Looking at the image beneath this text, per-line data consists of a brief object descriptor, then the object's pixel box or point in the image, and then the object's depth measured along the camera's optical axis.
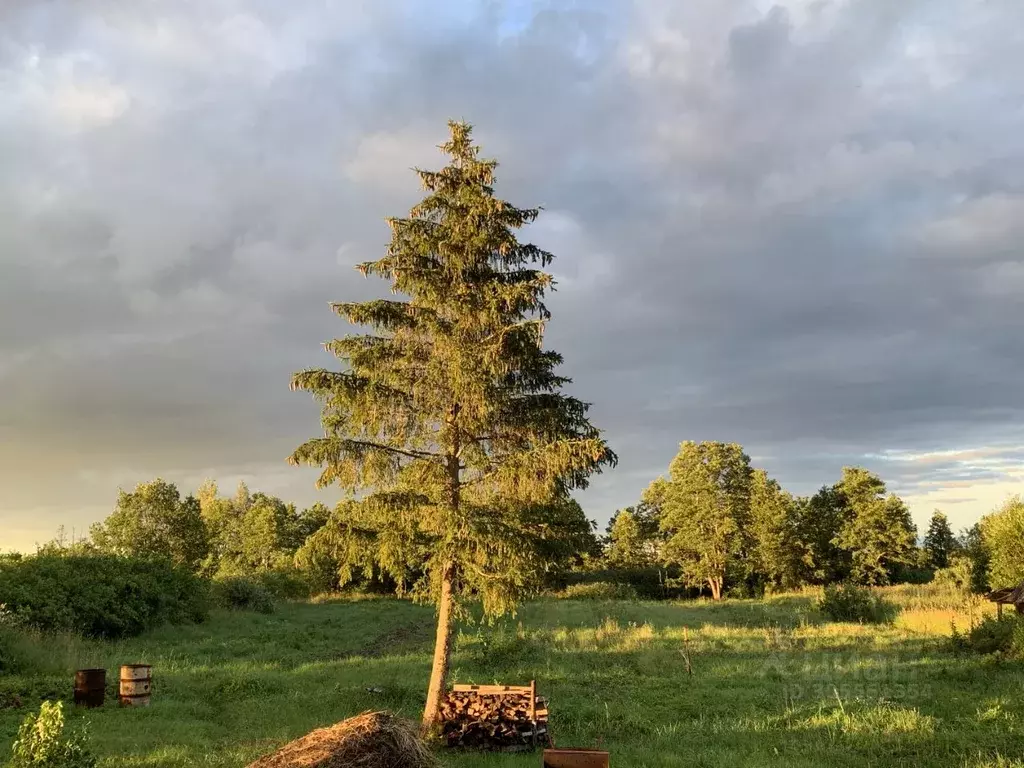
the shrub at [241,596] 39.53
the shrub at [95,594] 25.64
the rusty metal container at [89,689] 14.85
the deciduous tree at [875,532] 61.31
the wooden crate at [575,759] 6.67
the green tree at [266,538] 62.98
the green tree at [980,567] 40.19
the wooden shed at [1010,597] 21.55
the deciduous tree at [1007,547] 34.12
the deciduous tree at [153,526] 54.22
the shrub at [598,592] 51.41
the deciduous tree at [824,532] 63.91
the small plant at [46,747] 7.13
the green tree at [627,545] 70.19
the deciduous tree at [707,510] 58.81
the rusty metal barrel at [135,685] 15.16
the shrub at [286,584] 47.76
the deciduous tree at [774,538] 57.91
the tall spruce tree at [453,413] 12.22
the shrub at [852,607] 32.25
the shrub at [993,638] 19.07
